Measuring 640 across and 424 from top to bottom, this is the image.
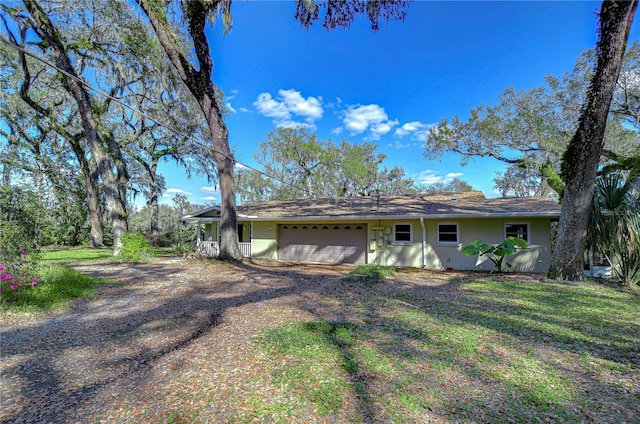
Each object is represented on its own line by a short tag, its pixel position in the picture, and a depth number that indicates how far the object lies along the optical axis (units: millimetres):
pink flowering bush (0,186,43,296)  5250
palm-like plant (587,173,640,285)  7949
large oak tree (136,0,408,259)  9013
